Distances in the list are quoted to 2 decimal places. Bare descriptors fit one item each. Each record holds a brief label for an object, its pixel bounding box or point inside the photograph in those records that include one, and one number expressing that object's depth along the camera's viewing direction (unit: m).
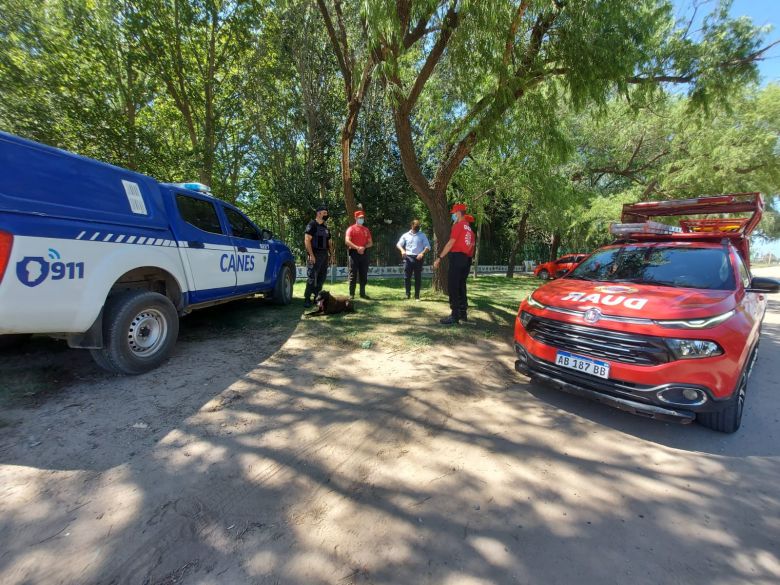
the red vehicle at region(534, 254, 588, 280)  19.06
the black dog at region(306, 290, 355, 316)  6.53
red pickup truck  2.80
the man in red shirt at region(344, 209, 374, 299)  7.72
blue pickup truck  2.86
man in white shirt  8.03
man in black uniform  6.88
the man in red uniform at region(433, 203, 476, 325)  5.96
